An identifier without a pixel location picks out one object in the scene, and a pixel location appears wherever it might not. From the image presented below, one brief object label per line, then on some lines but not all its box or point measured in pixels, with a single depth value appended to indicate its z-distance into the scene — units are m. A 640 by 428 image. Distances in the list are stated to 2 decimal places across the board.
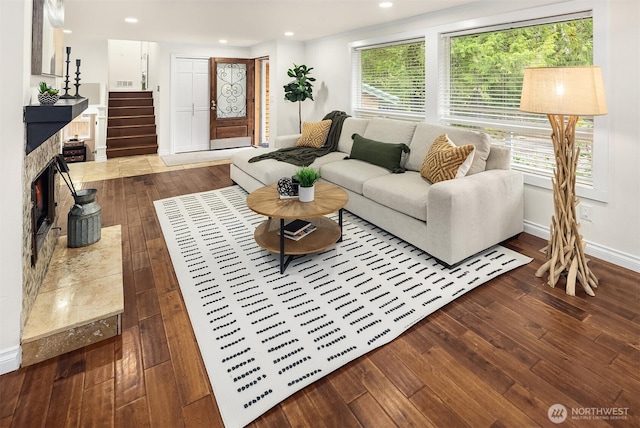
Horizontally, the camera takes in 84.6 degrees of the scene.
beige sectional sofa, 2.63
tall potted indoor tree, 6.10
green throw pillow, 3.77
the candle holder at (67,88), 2.64
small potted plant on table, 2.75
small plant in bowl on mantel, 1.80
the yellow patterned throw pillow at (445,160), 2.95
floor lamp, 2.16
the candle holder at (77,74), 2.87
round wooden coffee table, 2.59
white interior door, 7.48
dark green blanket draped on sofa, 4.43
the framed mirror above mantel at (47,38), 1.85
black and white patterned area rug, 1.70
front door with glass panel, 7.84
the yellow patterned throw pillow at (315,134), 5.04
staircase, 7.47
